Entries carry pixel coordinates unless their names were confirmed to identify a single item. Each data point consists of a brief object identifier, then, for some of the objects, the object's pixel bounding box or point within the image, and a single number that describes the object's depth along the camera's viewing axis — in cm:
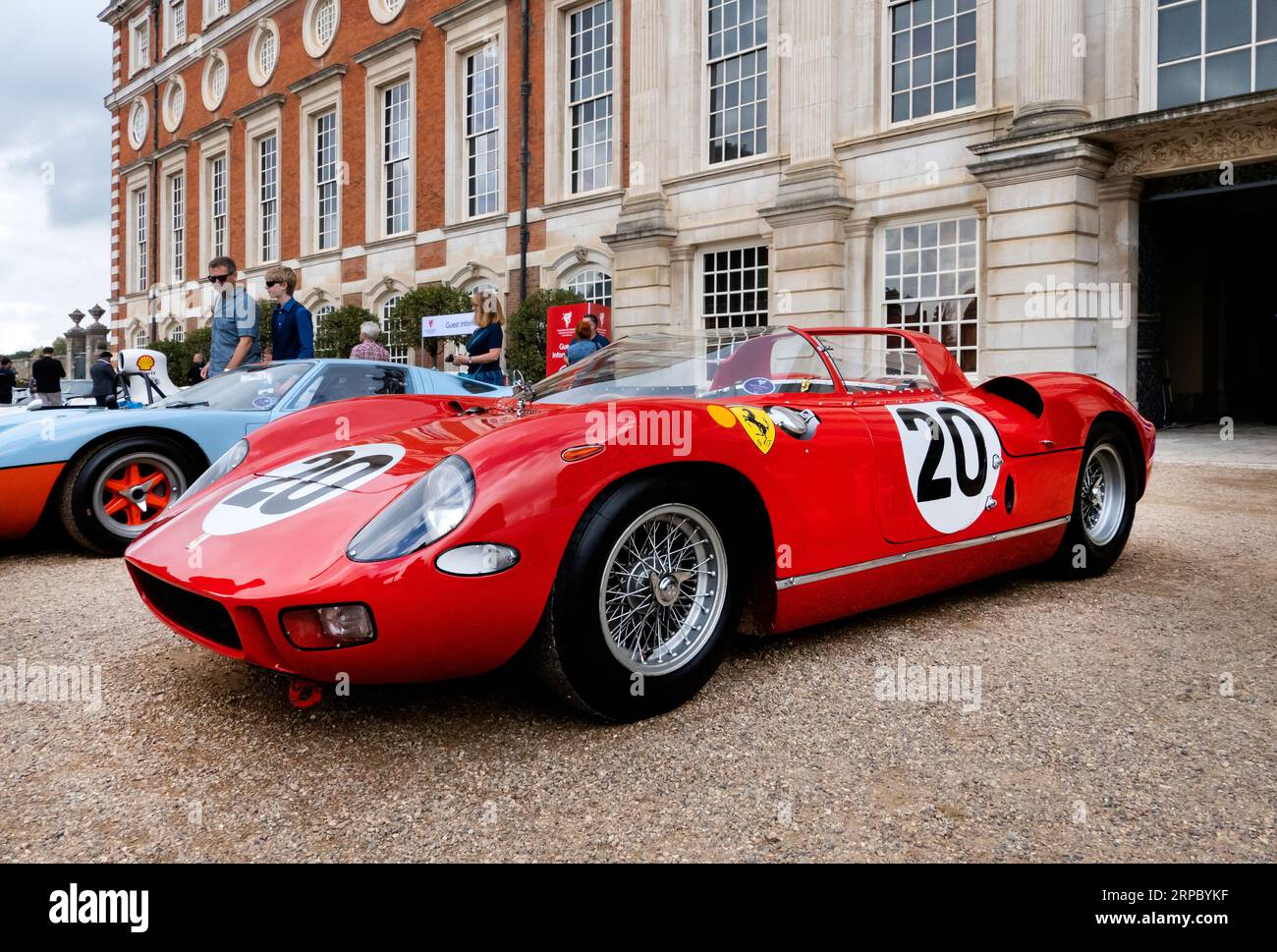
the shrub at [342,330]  2186
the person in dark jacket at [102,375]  1231
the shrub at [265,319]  2430
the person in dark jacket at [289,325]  700
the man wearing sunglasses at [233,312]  686
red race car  221
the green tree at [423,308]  1981
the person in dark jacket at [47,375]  1780
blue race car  482
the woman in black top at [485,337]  830
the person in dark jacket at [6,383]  2133
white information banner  1872
